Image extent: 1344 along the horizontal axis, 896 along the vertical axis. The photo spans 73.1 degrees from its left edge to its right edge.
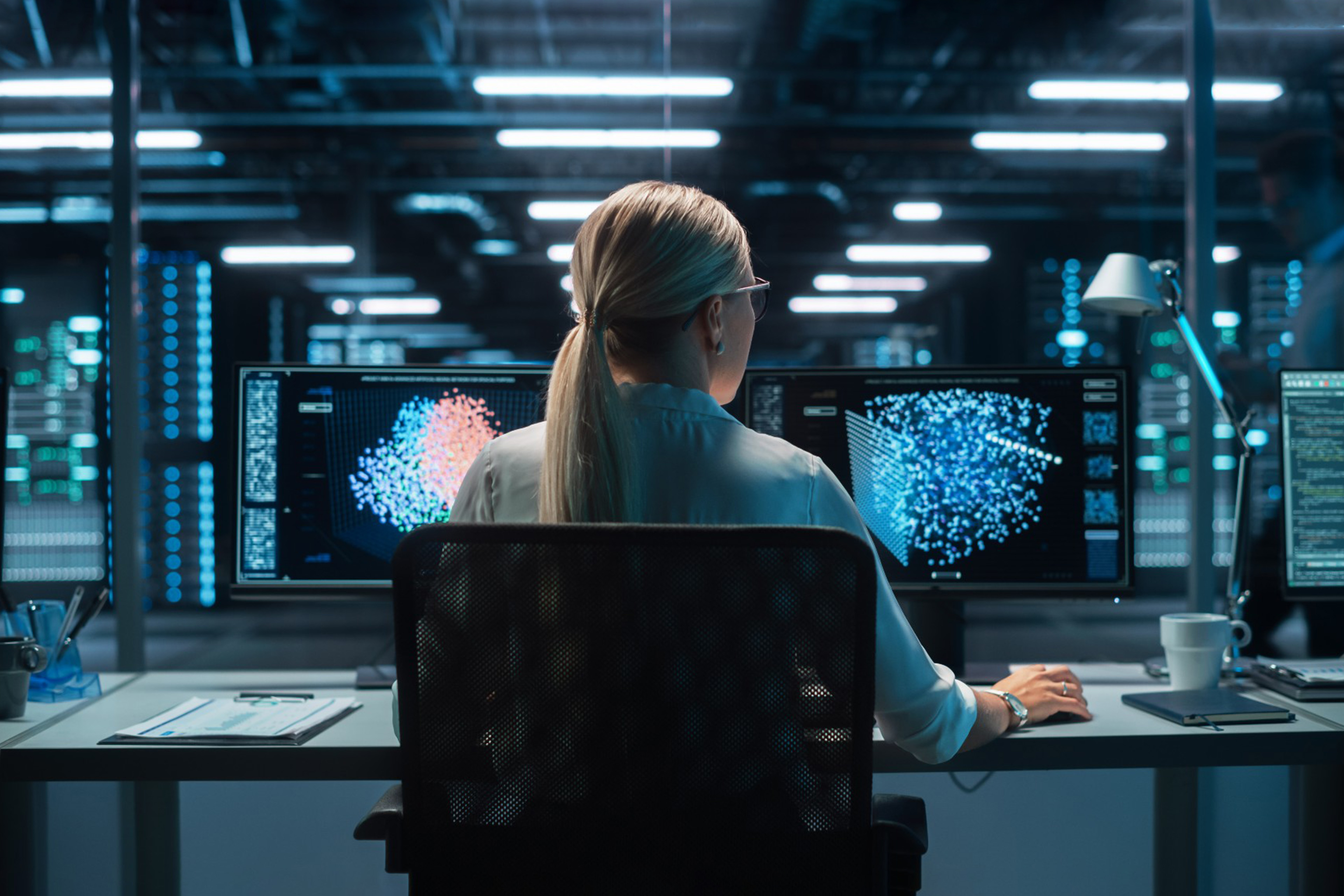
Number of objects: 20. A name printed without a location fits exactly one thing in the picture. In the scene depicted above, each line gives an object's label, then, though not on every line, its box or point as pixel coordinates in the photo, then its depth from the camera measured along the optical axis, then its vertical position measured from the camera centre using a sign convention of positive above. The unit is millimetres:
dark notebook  1252 -395
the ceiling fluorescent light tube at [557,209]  6785 +1686
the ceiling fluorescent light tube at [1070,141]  6953 +2256
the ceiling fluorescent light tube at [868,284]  6898 +1138
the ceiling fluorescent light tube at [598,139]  5590 +2054
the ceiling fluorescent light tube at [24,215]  6465 +1555
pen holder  1470 -385
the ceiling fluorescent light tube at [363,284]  6488 +1097
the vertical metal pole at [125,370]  1787 +122
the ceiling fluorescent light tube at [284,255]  6676 +1317
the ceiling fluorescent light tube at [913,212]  7211 +1754
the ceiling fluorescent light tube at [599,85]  4184 +1689
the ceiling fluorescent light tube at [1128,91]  4508 +2194
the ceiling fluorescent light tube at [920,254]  7059 +1394
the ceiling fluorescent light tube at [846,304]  6695 +954
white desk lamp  1628 +234
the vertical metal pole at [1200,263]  1864 +351
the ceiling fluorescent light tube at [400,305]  6672 +951
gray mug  1328 -349
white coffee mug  1451 -343
